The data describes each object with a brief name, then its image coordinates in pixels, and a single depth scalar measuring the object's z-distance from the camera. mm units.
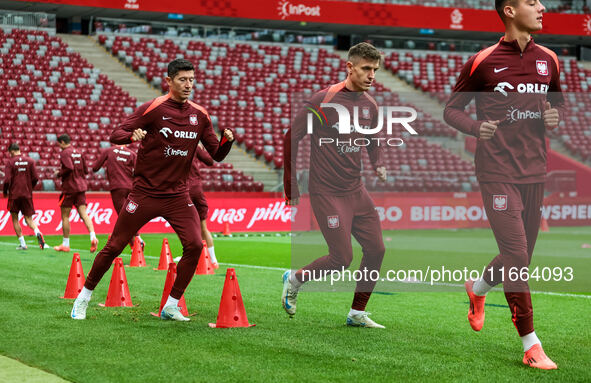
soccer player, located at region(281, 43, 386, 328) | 6812
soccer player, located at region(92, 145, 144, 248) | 14578
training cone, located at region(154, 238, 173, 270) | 12293
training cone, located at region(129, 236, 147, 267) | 12703
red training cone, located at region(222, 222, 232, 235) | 21734
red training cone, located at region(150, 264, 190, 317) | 7805
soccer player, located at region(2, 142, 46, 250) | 16406
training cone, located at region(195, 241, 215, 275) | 11711
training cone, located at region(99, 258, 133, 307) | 8258
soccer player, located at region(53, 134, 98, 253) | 15555
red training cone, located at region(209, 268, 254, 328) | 7035
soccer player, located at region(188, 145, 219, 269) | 12328
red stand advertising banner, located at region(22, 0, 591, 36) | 35688
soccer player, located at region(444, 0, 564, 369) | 5523
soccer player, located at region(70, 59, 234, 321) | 7344
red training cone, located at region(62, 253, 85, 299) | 8852
